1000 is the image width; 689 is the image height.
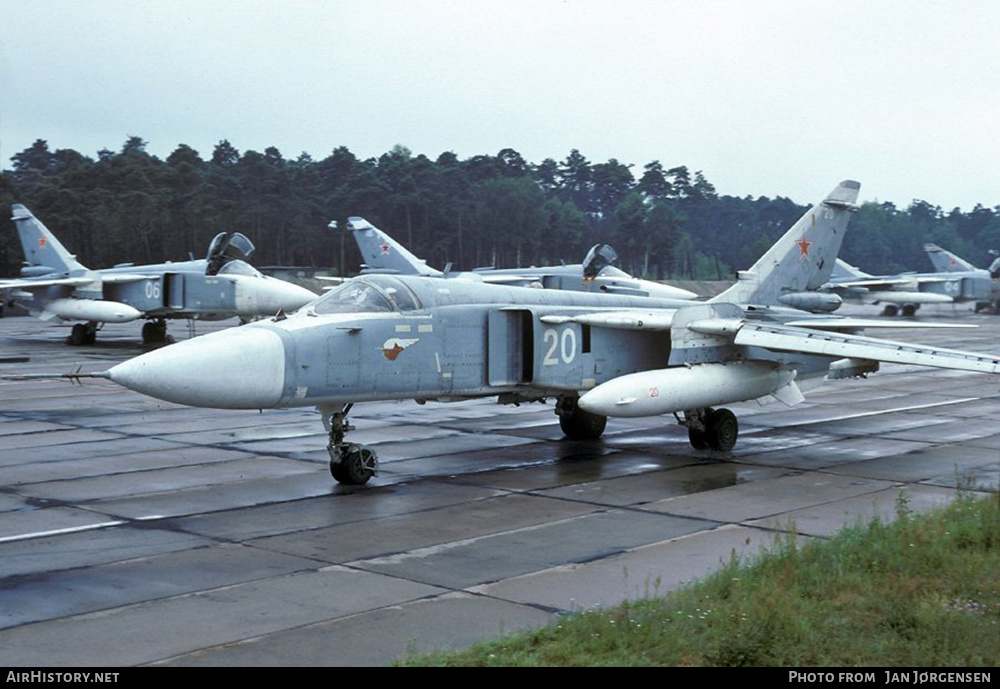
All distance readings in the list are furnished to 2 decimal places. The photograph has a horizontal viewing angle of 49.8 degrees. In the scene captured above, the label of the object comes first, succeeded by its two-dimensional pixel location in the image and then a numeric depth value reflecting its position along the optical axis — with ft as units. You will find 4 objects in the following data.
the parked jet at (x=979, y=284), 218.18
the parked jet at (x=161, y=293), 117.19
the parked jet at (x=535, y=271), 136.15
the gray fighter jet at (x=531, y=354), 38.22
